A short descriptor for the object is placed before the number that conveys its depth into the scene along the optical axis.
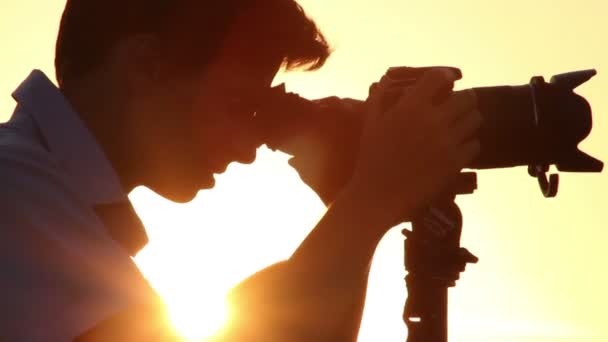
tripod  3.27
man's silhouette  2.97
